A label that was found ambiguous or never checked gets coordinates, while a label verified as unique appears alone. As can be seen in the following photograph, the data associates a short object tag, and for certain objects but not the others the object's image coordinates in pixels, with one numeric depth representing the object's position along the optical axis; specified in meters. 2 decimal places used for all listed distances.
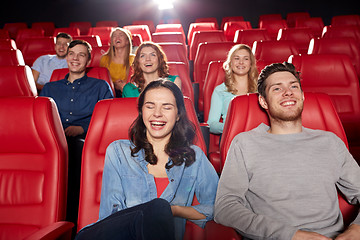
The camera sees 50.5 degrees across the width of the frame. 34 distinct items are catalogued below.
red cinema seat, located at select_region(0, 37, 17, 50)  5.14
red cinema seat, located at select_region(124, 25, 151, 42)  6.91
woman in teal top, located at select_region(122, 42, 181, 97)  2.67
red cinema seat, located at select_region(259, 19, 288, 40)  8.07
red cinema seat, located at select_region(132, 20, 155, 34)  8.88
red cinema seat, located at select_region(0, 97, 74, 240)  1.44
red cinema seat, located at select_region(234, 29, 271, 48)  5.39
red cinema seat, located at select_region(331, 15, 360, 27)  7.48
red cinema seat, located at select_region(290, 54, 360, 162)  2.40
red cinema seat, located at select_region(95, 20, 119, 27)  9.04
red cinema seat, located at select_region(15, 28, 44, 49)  7.27
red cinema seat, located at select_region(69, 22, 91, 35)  9.35
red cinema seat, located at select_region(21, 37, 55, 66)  5.02
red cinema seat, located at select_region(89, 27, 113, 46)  7.18
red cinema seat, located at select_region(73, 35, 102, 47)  5.17
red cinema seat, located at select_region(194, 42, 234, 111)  3.86
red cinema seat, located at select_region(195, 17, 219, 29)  8.94
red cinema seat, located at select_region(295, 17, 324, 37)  7.77
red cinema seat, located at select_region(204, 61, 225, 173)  2.74
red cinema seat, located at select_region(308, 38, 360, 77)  3.95
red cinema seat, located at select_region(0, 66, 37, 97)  2.65
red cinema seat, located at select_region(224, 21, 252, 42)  7.58
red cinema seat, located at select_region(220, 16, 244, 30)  9.08
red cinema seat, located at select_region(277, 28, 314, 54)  5.64
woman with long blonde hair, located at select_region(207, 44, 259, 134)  2.47
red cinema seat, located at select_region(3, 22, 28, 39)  8.98
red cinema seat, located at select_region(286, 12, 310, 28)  9.07
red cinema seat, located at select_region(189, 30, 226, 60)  5.45
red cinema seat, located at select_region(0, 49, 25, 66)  3.67
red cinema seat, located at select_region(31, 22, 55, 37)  9.30
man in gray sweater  1.29
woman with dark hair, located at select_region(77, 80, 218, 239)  1.36
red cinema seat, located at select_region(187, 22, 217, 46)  7.53
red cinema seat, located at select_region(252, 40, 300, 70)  3.93
